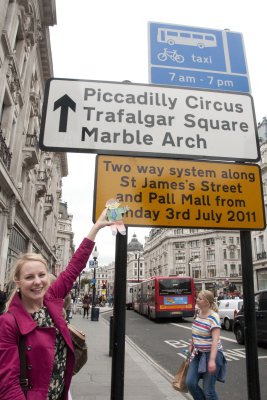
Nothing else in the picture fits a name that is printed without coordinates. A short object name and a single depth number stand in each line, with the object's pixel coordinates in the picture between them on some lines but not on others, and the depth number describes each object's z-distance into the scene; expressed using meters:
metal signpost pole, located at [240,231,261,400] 2.59
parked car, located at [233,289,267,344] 11.87
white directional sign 2.68
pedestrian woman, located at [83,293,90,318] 27.86
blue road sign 3.34
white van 17.98
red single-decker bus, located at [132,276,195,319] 23.95
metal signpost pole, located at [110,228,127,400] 2.38
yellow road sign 2.61
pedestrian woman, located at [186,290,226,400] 4.63
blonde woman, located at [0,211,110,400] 1.74
